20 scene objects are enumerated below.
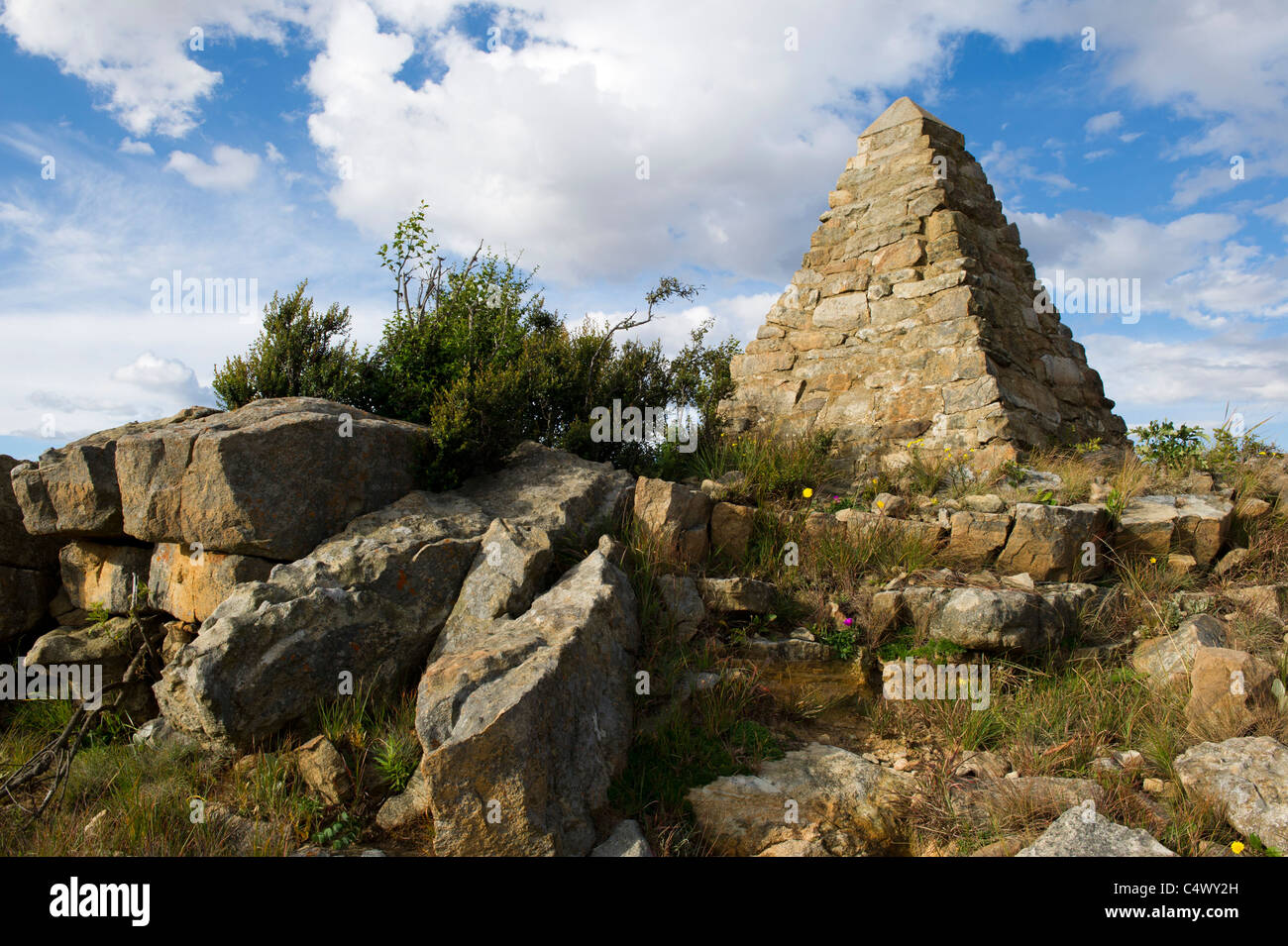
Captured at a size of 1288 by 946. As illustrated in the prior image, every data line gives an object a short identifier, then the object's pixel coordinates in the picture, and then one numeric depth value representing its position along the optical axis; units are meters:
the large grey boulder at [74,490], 6.60
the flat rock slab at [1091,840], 3.95
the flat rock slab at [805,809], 4.45
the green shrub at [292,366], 8.30
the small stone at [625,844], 4.20
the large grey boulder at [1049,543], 6.66
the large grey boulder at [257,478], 5.96
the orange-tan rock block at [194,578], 6.05
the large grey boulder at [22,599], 7.11
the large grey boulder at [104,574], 6.76
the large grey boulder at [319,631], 4.99
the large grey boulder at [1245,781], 4.10
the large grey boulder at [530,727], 4.03
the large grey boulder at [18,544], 7.29
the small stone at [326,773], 4.71
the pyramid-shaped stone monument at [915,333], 8.88
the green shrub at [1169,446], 8.58
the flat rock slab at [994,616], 5.76
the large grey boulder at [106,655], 6.36
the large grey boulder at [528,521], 5.61
